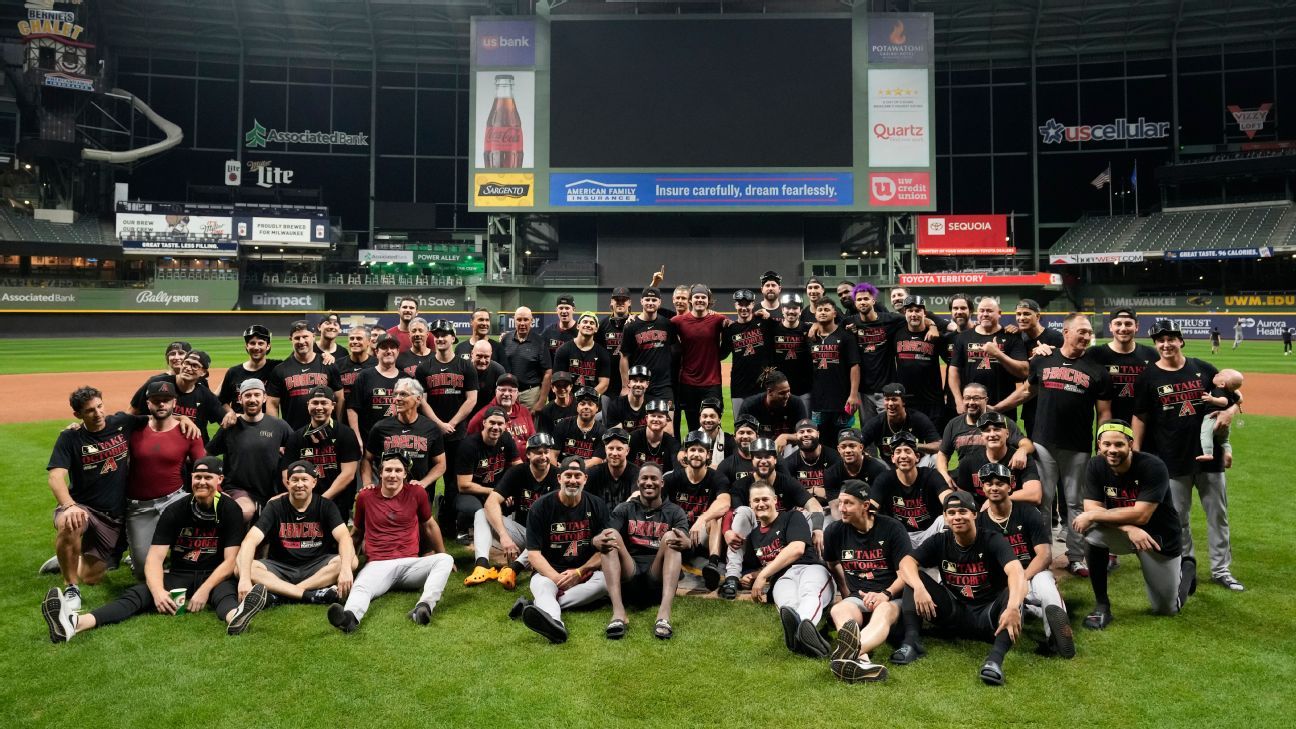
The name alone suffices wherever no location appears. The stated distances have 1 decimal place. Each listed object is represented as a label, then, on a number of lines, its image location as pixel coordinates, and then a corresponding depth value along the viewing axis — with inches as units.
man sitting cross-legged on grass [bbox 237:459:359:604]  265.9
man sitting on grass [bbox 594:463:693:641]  254.7
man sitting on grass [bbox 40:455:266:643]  254.8
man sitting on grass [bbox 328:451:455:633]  267.3
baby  276.5
